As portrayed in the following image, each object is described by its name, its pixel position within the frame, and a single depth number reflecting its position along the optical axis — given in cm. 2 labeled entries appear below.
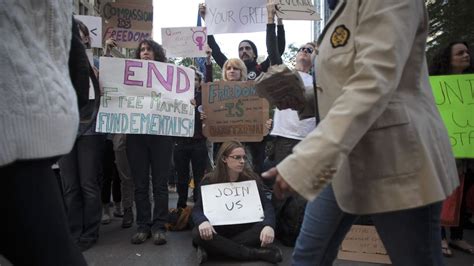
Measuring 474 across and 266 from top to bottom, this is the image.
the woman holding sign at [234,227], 375
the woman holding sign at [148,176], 438
